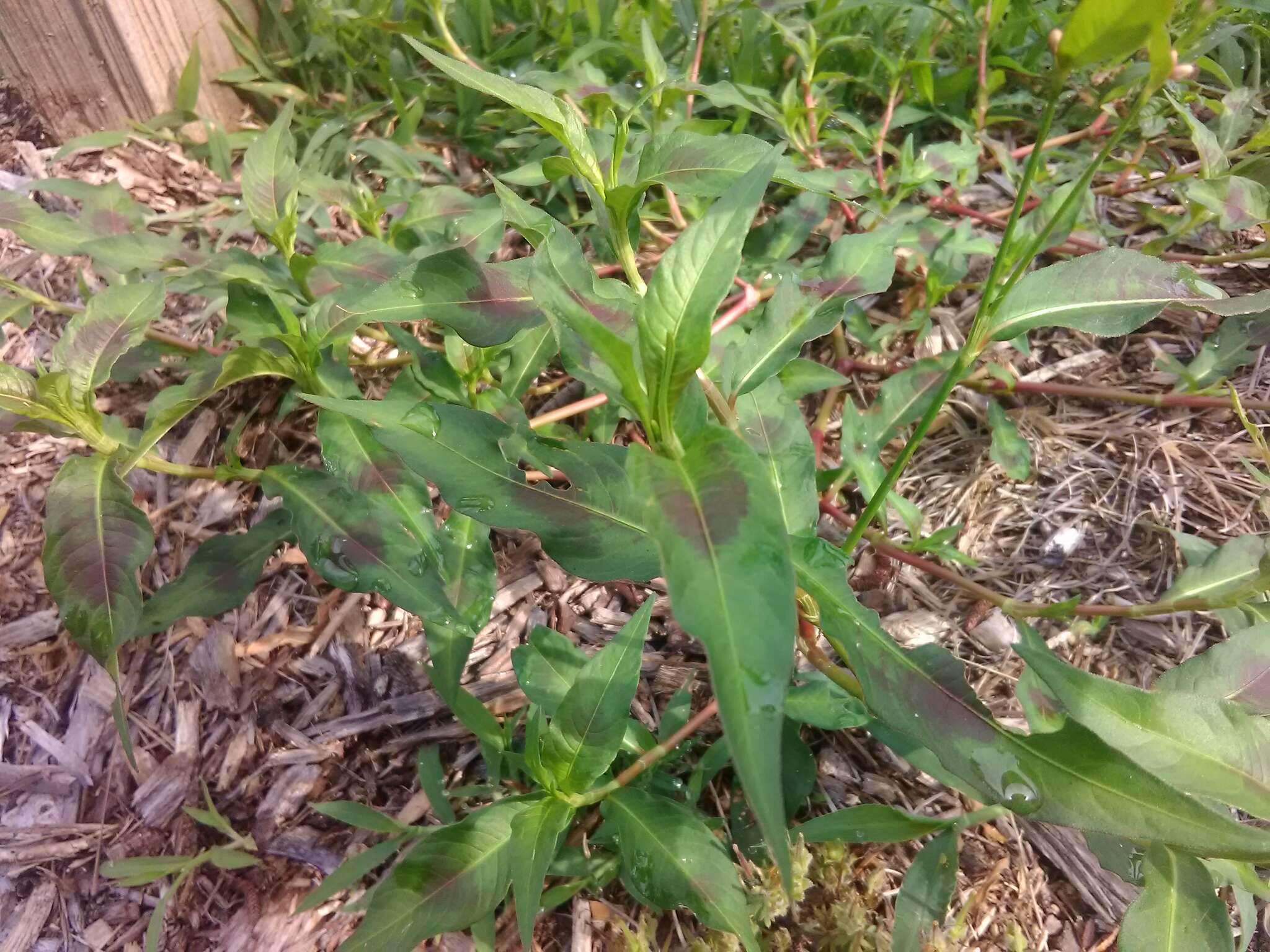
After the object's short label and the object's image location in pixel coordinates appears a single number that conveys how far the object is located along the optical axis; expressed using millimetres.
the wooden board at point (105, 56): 508
